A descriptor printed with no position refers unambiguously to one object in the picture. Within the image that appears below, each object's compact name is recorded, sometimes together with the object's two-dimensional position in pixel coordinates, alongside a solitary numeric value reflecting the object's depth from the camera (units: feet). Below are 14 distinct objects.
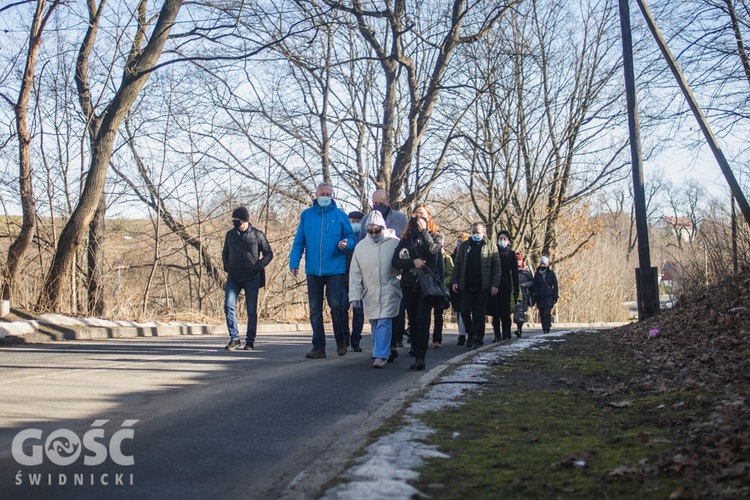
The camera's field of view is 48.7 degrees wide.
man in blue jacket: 34.88
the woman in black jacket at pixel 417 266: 30.83
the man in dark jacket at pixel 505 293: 47.91
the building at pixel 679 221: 273.01
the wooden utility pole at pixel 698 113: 47.47
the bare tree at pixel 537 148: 106.11
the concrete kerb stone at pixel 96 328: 45.04
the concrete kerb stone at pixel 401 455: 12.66
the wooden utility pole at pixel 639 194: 59.26
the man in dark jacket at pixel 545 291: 64.64
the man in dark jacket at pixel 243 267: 40.55
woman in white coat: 30.99
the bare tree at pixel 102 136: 56.34
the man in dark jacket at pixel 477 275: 43.57
